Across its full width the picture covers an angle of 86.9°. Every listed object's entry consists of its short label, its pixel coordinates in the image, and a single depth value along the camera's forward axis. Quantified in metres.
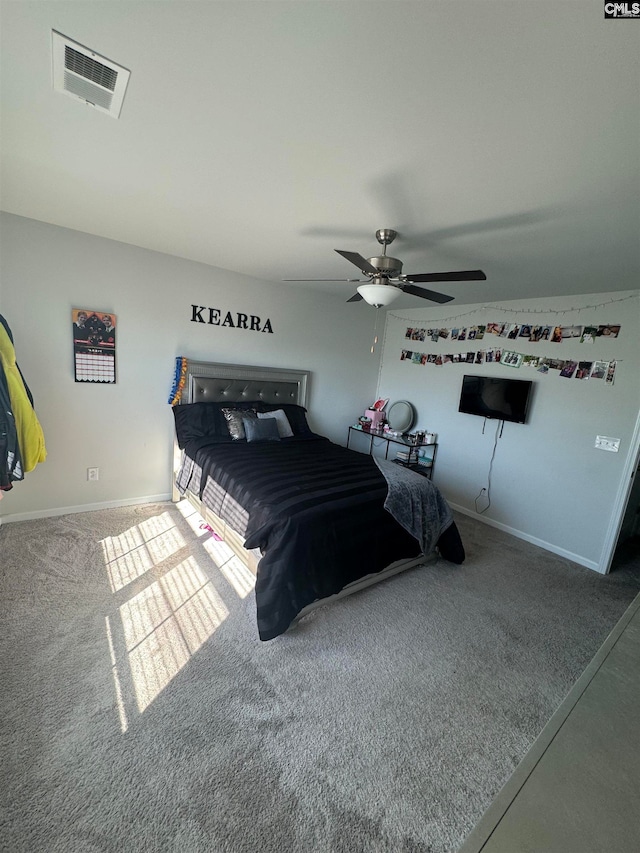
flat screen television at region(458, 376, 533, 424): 3.44
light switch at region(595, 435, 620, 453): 2.91
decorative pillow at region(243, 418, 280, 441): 3.34
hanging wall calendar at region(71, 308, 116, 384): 2.88
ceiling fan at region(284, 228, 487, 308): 1.99
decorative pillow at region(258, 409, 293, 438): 3.66
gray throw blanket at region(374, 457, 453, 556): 2.47
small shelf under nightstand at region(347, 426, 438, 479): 4.21
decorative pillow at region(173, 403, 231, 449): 3.30
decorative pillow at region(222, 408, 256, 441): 3.34
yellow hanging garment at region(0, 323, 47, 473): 2.19
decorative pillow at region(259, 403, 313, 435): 3.92
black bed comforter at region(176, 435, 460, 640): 1.91
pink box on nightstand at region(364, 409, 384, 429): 4.68
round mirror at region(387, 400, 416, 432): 4.35
